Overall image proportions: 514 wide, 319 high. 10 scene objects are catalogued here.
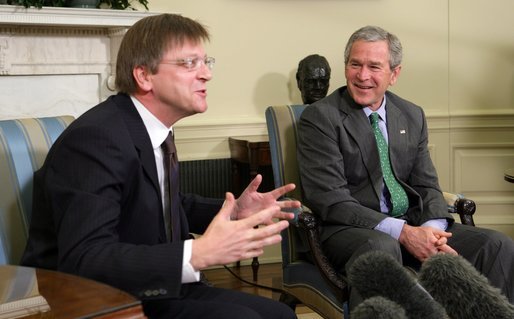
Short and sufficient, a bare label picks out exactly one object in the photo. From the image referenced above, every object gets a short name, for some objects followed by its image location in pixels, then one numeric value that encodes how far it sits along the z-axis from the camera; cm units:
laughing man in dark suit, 253
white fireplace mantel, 347
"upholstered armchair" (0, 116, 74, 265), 190
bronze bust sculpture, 384
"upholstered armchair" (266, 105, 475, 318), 248
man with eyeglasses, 148
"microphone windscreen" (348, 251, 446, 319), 116
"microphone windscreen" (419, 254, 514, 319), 126
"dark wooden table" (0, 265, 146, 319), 115
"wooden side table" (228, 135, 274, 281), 380
